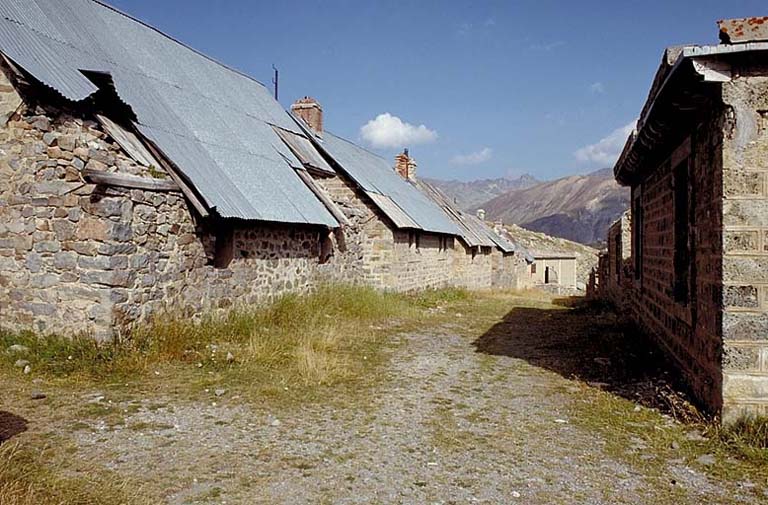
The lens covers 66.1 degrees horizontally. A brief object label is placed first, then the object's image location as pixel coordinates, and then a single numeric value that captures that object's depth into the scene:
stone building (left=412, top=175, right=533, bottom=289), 22.77
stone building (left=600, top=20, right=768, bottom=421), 4.73
